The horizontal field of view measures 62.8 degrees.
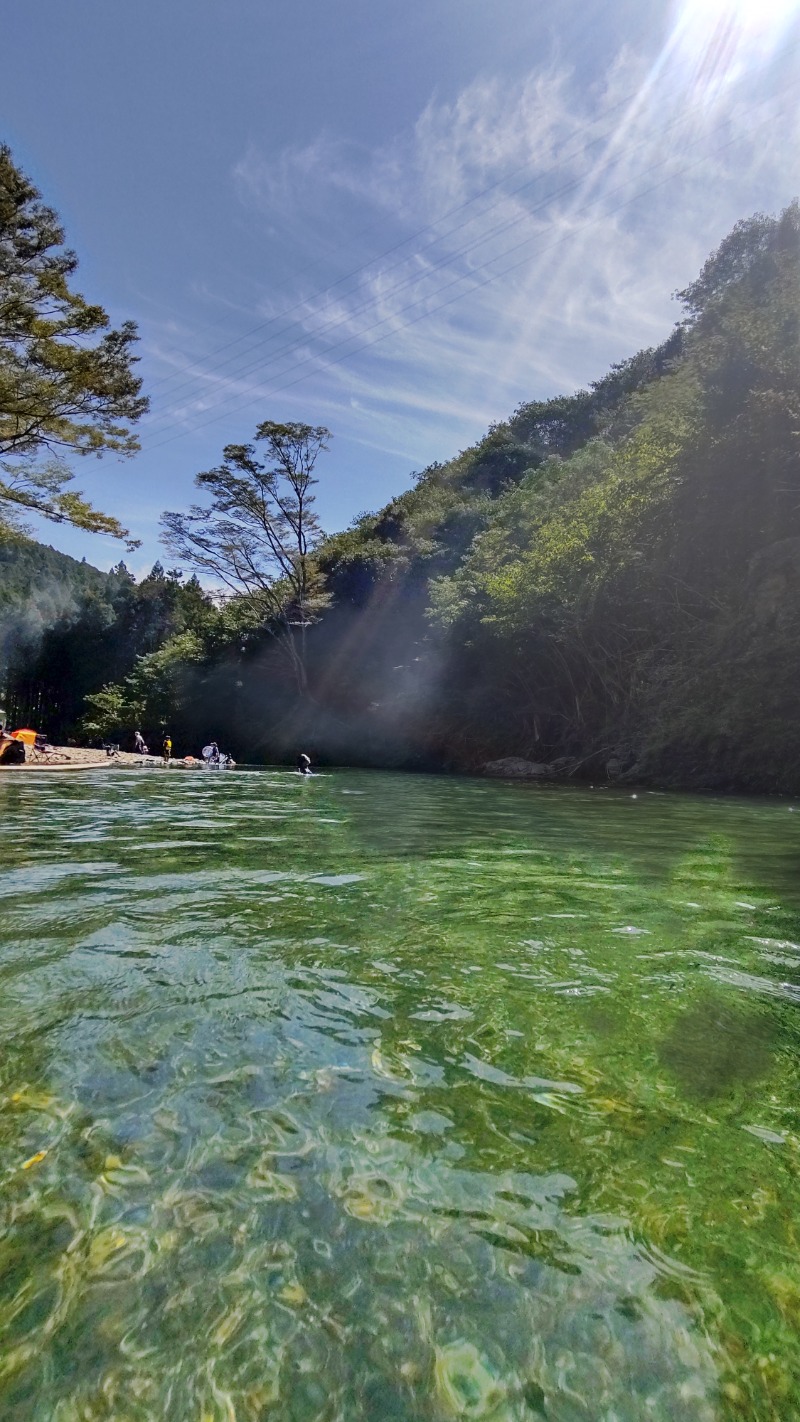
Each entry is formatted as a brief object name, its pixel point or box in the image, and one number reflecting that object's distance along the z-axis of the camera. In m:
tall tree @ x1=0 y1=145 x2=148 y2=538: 13.46
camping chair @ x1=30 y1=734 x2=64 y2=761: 19.84
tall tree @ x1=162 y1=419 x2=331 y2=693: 30.56
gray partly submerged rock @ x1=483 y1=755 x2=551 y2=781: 21.88
